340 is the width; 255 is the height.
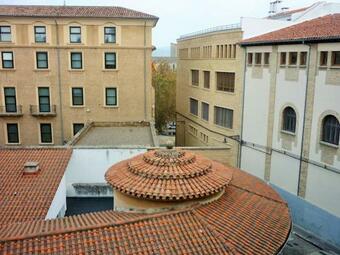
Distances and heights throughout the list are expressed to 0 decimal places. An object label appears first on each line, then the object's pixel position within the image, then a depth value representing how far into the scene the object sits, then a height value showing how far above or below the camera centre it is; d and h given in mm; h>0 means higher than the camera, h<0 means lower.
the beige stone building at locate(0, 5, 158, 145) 34750 -822
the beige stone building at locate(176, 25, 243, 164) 33438 -2377
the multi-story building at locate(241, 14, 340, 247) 22531 -3612
